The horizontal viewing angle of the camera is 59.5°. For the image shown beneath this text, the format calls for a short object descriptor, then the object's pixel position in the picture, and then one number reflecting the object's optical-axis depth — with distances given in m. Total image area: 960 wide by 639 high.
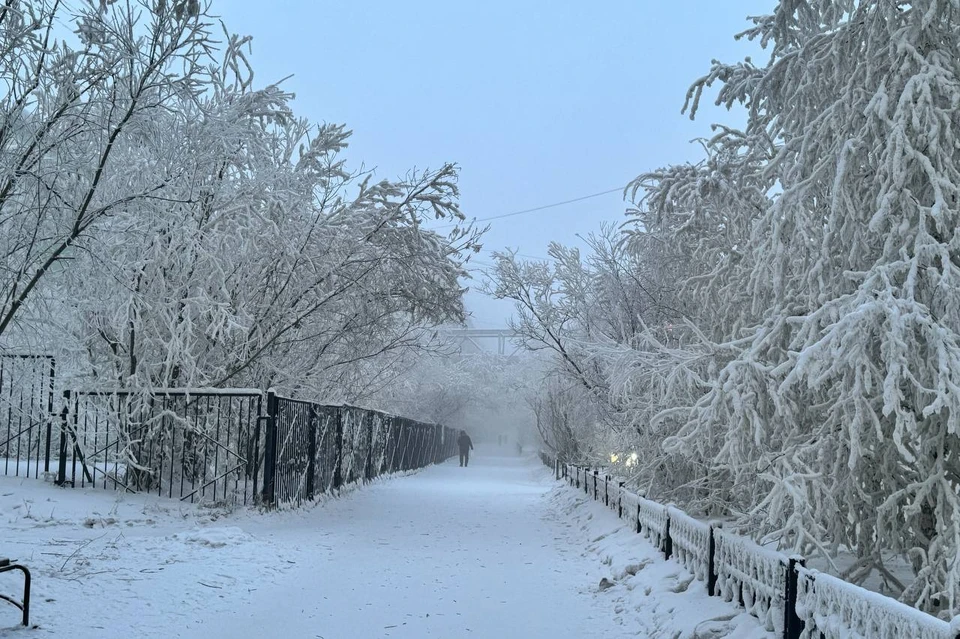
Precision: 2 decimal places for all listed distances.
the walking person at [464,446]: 39.34
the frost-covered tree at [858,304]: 5.43
